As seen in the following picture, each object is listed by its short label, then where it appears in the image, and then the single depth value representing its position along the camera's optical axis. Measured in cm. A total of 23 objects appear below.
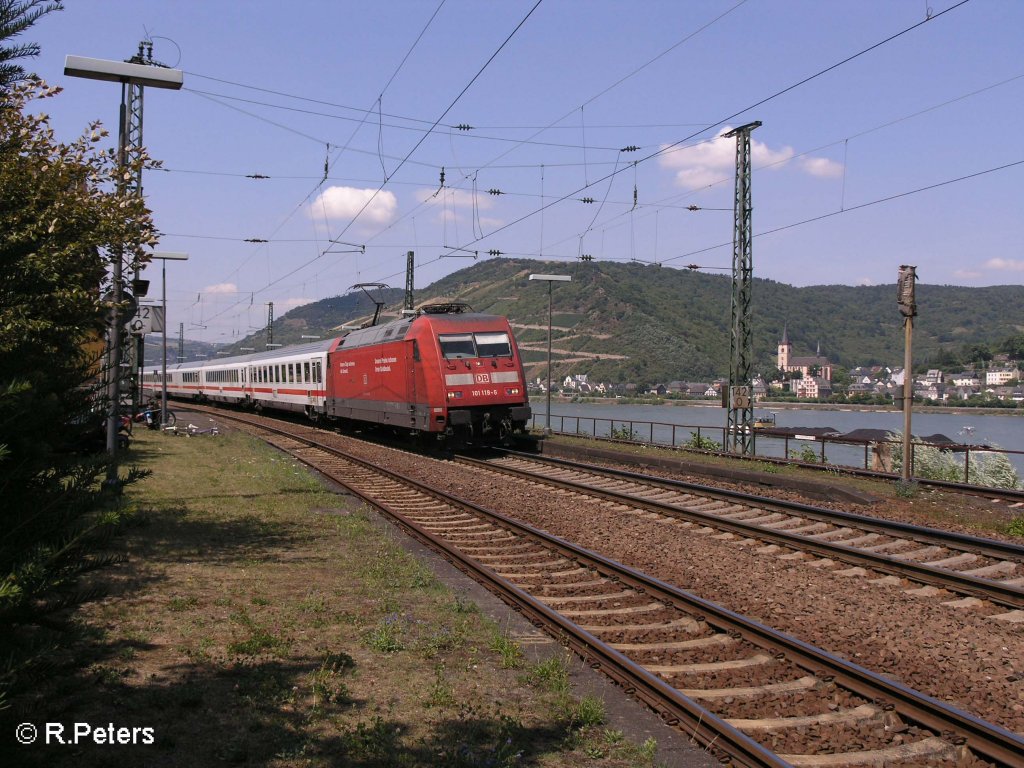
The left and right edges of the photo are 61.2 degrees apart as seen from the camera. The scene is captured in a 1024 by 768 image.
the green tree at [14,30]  359
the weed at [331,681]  536
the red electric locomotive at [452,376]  2155
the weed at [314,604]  743
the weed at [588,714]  519
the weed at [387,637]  645
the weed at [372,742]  449
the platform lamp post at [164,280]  2797
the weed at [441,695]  538
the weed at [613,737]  493
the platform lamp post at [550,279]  3074
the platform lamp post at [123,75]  1208
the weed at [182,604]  726
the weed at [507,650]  624
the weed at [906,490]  1520
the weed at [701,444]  2541
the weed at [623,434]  2886
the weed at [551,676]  578
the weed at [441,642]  646
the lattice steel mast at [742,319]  2436
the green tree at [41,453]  334
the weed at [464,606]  766
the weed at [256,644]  615
